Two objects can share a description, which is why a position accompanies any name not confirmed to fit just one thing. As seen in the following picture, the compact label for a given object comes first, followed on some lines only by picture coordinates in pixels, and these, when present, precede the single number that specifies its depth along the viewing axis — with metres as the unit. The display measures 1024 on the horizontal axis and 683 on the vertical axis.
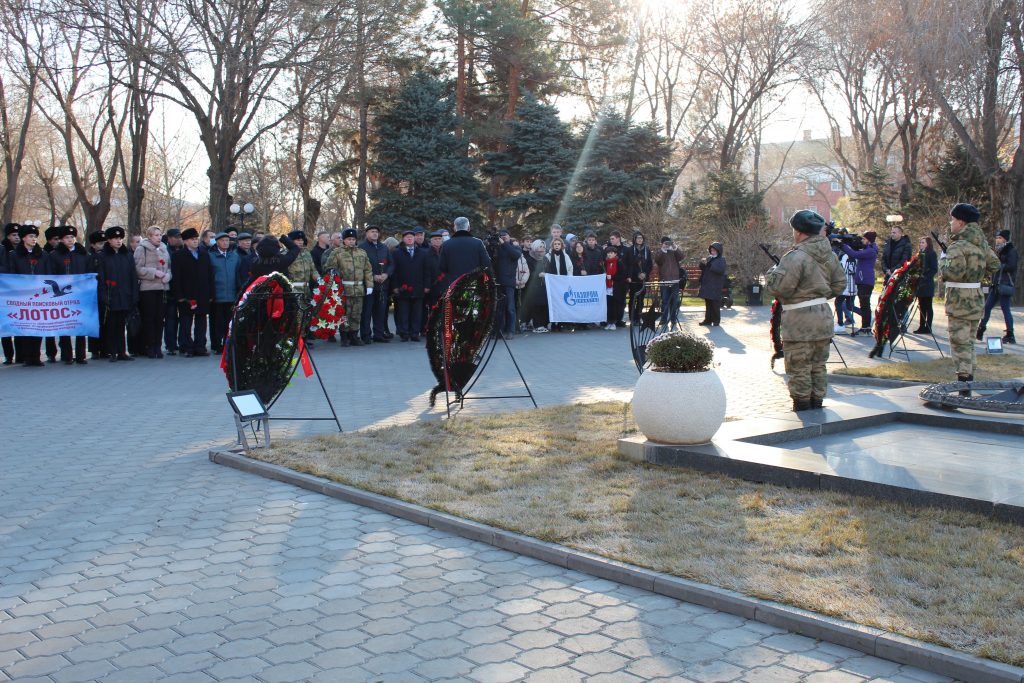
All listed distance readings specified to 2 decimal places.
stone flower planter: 7.55
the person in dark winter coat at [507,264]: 18.95
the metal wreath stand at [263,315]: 8.66
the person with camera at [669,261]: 22.62
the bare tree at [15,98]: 25.48
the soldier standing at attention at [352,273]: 17.64
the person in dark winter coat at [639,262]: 22.03
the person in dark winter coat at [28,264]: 15.09
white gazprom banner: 21.03
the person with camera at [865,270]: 18.95
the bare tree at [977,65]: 25.59
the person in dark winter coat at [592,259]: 21.62
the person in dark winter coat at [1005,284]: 17.34
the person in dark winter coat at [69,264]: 15.41
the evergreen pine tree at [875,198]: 41.25
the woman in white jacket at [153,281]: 15.84
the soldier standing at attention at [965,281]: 10.88
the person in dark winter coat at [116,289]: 15.40
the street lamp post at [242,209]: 35.16
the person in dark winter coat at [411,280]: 18.78
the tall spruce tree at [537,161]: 34.44
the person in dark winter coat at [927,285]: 18.06
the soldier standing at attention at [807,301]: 9.27
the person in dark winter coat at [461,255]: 14.23
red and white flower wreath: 12.29
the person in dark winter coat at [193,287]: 16.11
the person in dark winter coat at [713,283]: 21.23
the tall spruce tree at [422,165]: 32.81
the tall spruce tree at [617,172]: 34.44
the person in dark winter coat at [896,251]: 19.17
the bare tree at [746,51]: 44.38
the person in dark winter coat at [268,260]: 14.10
